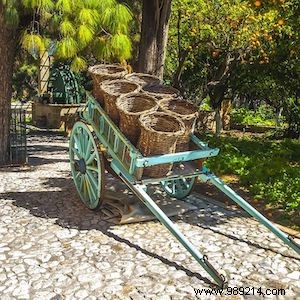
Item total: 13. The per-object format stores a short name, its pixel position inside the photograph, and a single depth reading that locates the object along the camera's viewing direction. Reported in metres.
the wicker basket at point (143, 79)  4.52
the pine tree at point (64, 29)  5.16
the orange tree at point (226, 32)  8.04
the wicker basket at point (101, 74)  4.41
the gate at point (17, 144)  6.90
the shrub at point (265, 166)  4.90
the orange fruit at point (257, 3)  4.94
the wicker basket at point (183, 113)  3.97
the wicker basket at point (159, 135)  3.71
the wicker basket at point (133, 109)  3.89
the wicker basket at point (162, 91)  4.30
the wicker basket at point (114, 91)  4.12
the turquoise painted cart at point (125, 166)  3.37
